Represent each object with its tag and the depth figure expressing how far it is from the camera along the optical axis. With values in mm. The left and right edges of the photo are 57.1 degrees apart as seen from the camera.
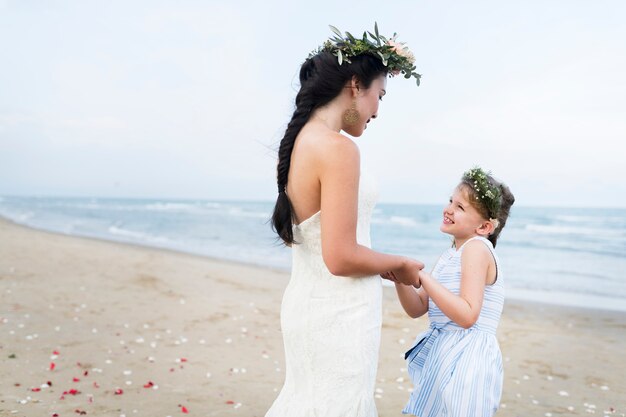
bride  2660
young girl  2939
